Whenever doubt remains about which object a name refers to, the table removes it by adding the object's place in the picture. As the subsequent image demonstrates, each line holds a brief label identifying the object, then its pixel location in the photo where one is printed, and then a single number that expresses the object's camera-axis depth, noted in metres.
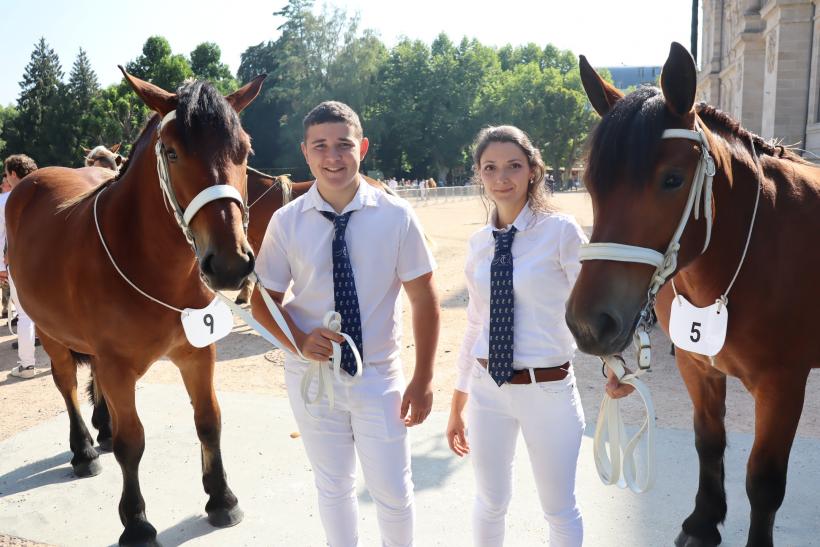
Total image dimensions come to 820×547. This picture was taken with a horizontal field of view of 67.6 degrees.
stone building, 16.86
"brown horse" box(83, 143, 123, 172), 6.47
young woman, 2.31
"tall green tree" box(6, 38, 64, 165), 51.09
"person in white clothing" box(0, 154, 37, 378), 6.58
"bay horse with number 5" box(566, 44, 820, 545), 1.91
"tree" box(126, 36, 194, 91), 58.06
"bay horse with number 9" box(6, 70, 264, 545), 2.52
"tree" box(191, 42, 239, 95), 67.50
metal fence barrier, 37.72
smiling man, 2.36
